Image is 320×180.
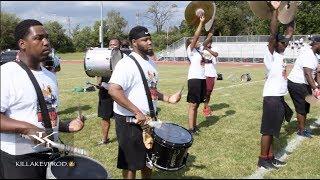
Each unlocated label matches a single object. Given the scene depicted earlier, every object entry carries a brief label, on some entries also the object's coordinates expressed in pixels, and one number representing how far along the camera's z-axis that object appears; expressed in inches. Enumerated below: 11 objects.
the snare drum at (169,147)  114.7
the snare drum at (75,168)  61.1
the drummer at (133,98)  112.9
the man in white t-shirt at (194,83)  224.9
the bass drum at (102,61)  195.6
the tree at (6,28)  1175.1
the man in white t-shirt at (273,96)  154.8
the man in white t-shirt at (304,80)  200.9
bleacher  1049.0
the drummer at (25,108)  84.4
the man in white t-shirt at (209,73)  274.9
